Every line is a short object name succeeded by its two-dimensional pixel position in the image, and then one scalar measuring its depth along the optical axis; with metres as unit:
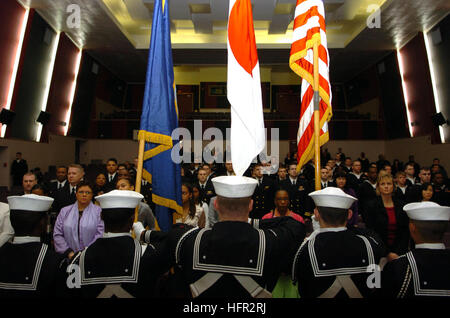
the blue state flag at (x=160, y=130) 3.01
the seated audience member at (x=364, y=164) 11.42
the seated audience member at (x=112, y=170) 6.72
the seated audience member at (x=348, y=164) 8.98
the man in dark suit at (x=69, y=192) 4.18
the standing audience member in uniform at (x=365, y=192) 4.57
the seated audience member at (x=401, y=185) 5.09
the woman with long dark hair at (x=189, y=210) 3.76
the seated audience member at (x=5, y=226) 2.82
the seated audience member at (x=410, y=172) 6.21
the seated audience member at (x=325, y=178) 5.85
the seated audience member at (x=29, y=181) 4.64
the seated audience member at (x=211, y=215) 3.84
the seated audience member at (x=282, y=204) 3.82
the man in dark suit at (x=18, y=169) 10.41
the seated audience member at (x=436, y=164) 7.28
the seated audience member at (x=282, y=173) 6.68
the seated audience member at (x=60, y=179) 5.54
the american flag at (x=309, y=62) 3.16
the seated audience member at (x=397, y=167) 11.43
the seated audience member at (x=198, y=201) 4.02
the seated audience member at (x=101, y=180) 5.68
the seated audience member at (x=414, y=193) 4.73
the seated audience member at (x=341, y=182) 4.95
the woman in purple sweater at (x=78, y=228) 3.09
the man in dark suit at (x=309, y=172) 8.34
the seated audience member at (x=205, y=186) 5.43
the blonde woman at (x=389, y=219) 3.27
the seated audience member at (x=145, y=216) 3.39
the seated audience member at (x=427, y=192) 4.64
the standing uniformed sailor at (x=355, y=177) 6.58
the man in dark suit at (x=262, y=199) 5.70
